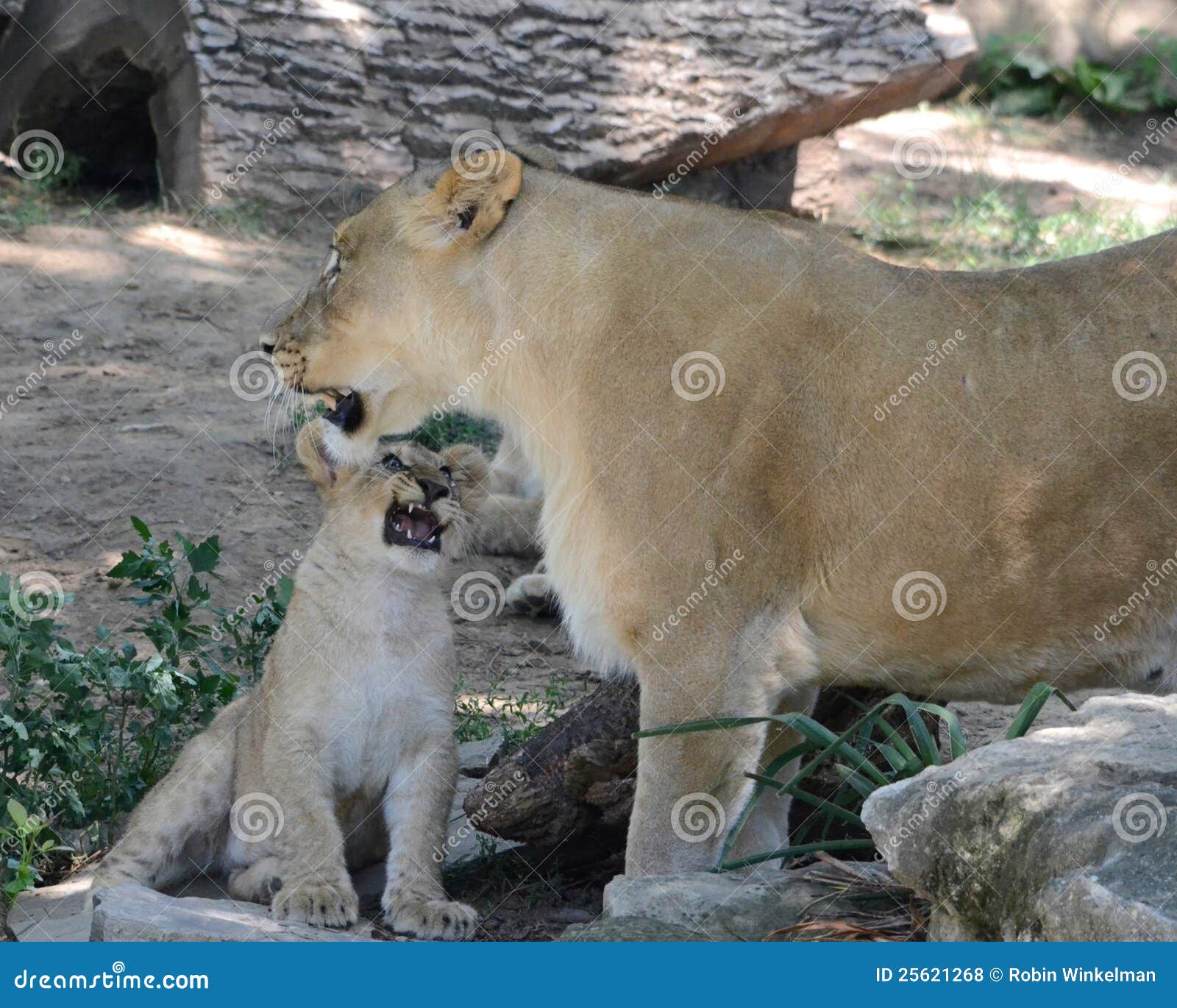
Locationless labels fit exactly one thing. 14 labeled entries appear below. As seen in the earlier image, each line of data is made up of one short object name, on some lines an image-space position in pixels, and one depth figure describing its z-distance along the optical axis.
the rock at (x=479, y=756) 11.02
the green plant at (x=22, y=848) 9.20
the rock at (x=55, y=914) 8.63
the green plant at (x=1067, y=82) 26.12
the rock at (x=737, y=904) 7.29
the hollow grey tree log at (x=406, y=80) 19.25
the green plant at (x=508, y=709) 11.76
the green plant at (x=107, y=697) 10.12
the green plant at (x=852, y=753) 7.94
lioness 8.41
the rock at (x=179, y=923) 7.55
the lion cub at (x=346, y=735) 8.80
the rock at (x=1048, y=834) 5.87
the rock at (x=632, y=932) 7.07
